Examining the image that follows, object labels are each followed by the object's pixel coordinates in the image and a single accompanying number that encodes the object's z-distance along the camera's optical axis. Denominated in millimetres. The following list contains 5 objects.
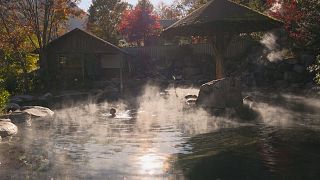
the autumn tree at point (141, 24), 51156
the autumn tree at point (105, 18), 52344
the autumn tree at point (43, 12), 36494
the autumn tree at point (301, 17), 21750
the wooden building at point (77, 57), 37125
